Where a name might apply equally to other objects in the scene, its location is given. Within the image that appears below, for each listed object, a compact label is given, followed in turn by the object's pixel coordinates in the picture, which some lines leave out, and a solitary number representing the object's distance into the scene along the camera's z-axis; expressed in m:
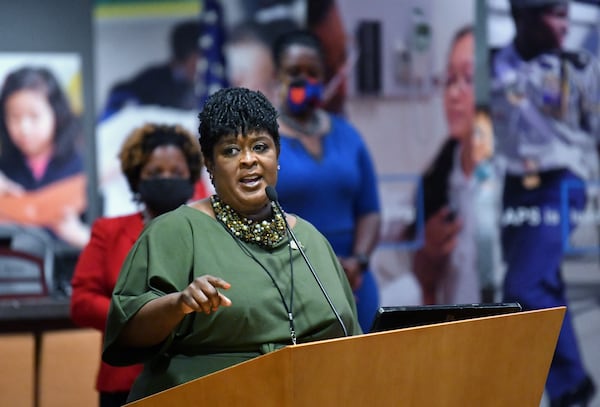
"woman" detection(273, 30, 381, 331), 7.74
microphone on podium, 4.14
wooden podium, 3.29
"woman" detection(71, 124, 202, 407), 5.84
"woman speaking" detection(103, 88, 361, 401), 4.02
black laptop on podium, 3.84
